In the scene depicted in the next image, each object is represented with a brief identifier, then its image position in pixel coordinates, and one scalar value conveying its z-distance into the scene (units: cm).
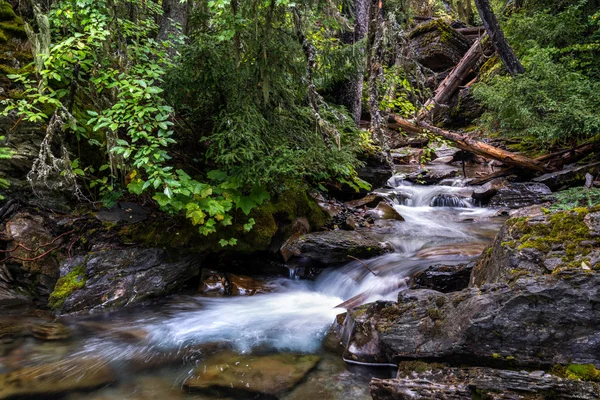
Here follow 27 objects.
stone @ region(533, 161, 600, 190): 799
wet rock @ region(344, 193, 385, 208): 816
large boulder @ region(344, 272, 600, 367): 241
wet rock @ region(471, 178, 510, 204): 960
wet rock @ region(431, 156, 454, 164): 1470
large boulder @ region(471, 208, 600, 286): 278
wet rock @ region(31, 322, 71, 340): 409
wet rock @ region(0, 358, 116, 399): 317
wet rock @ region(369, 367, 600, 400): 219
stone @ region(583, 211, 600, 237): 286
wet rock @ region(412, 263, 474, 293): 441
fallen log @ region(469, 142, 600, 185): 848
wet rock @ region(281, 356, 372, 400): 306
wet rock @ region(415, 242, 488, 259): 566
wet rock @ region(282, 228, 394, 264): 582
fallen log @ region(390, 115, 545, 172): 942
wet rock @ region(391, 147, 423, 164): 1397
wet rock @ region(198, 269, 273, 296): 557
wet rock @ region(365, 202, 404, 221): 805
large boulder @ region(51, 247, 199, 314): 465
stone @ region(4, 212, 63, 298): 482
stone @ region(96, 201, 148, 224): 527
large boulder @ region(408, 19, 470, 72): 1923
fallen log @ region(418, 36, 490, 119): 1563
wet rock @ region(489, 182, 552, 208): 856
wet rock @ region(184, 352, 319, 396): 320
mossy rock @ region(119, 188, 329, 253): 523
